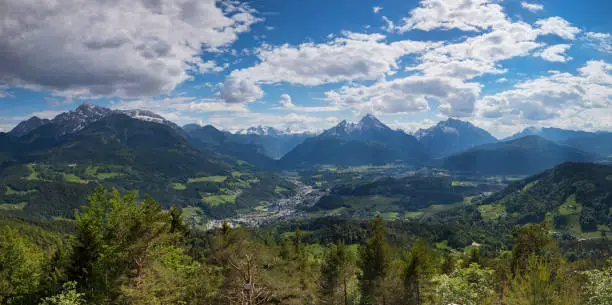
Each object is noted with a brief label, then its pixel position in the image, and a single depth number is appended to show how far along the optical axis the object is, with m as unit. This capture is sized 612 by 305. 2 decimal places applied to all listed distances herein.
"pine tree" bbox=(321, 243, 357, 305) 62.38
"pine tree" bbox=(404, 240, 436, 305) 49.41
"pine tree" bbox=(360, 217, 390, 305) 55.50
